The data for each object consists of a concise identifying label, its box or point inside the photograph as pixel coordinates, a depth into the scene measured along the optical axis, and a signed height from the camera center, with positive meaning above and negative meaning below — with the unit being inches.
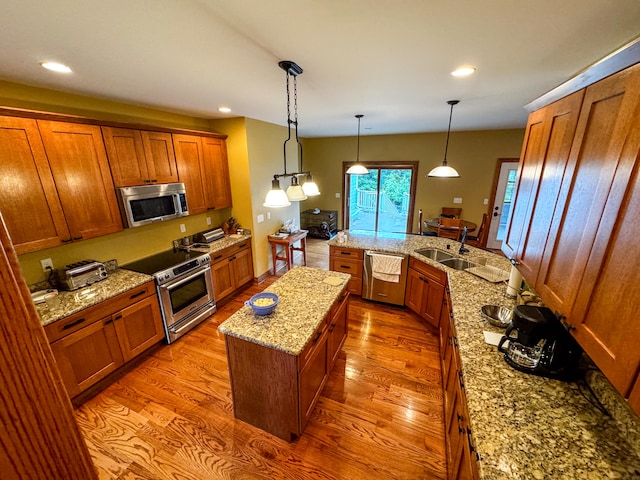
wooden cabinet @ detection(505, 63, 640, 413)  31.0 -8.0
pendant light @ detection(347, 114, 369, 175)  142.4 +4.3
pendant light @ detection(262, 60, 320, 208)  70.1 -4.6
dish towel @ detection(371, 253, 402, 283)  129.3 -46.0
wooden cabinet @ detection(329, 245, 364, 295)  141.4 -47.9
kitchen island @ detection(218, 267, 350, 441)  65.5 -48.9
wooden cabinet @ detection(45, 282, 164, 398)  78.6 -54.6
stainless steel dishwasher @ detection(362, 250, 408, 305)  134.0 -59.3
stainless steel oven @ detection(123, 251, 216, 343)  108.4 -49.7
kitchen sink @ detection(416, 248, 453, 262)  126.4 -38.5
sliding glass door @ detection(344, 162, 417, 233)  239.9 -20.8
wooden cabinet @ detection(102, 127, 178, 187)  99.3 +8.8
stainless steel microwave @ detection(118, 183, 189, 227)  103.5 -11.3
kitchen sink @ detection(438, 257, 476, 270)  115.5 -39.6
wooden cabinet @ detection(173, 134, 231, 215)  127.6 +3.4
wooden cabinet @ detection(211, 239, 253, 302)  137.9 -52.9
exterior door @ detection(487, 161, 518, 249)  203.0 -21.6
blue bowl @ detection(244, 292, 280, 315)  72.9 -37.2
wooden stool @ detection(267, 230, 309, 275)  171.6 -45.4
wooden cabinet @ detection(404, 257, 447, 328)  111.7 -52.7
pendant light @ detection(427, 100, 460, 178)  120.7 +2.2
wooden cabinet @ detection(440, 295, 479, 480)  45.8 -53.9
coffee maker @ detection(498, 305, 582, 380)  50.8 -34.5
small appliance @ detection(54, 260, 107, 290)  89.7 -35.0
